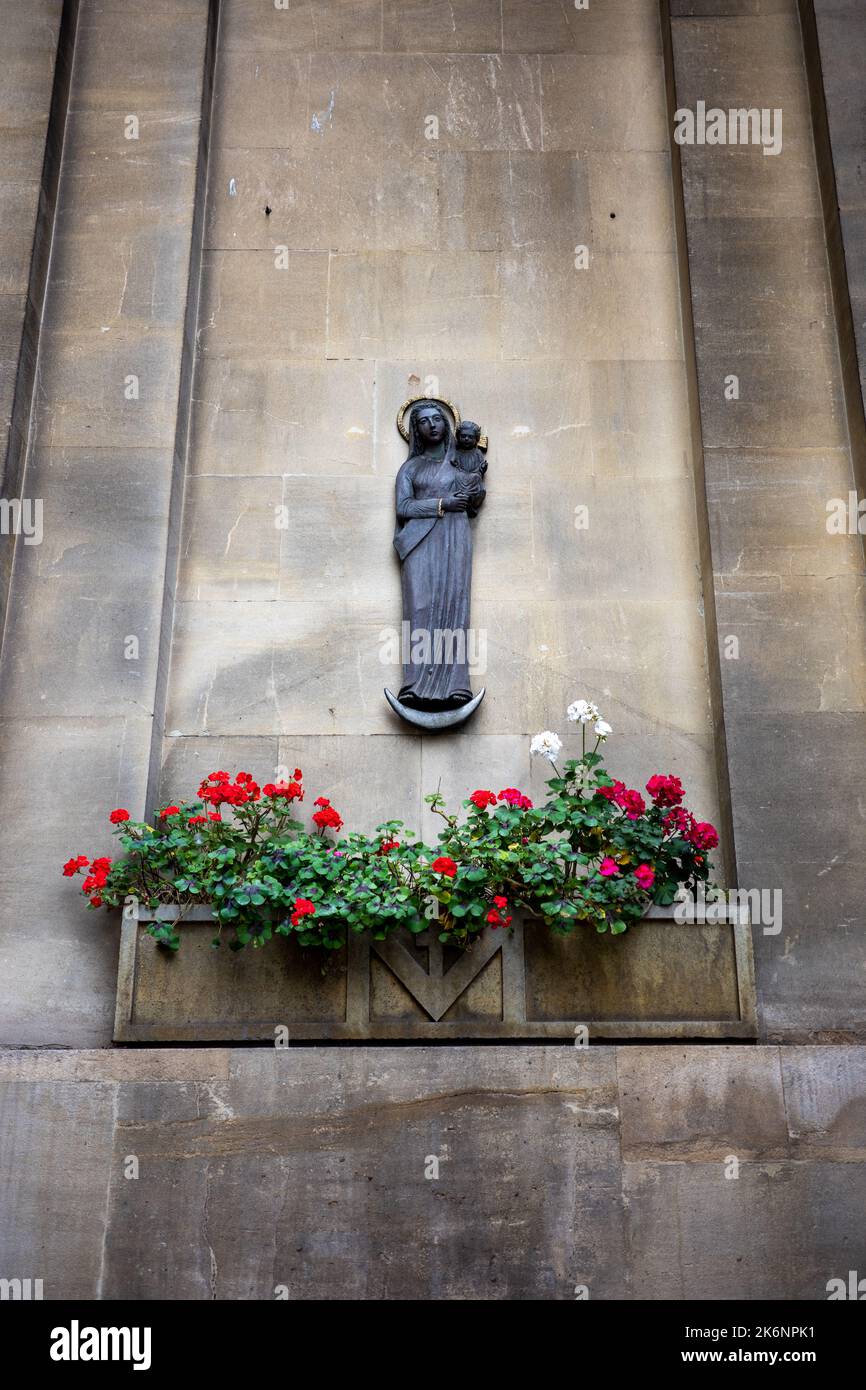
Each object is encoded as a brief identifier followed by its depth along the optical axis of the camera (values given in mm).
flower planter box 6785
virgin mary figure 8148
